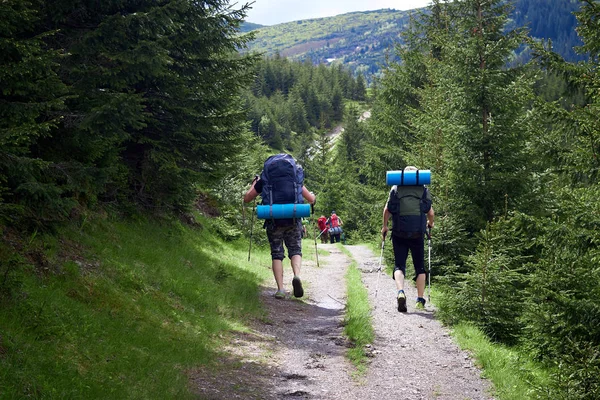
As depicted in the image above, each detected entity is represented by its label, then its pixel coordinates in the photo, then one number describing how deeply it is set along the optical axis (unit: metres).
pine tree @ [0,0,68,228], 5.05
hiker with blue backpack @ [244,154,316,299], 9.32
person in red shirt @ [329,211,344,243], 33.56
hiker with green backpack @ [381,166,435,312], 9.23
